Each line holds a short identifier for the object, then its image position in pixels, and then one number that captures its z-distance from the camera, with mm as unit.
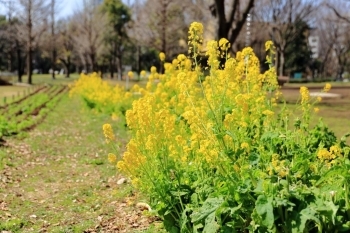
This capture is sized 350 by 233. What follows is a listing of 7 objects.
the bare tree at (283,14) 40781
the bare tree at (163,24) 34000
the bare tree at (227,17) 15177
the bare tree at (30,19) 36438
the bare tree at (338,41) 55606
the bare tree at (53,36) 42719
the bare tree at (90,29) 45406
